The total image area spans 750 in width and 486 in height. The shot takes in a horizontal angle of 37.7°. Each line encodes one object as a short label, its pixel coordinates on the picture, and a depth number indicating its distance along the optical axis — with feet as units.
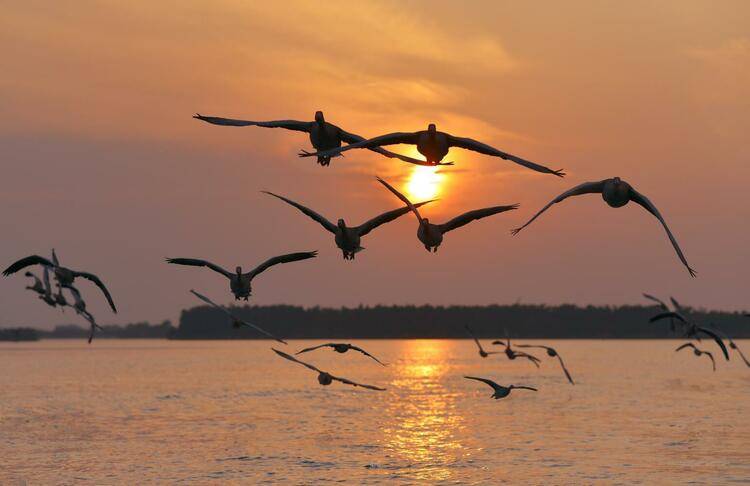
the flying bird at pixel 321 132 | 79.10
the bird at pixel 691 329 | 161.48
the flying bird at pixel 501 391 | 158.27
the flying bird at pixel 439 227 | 84.23
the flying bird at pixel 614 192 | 79.01
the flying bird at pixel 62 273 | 139.54
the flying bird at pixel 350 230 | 90.22
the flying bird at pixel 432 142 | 69.72
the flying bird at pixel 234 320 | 99.59
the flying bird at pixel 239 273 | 104.42
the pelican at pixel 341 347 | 121.13
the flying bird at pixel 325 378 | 132.32
